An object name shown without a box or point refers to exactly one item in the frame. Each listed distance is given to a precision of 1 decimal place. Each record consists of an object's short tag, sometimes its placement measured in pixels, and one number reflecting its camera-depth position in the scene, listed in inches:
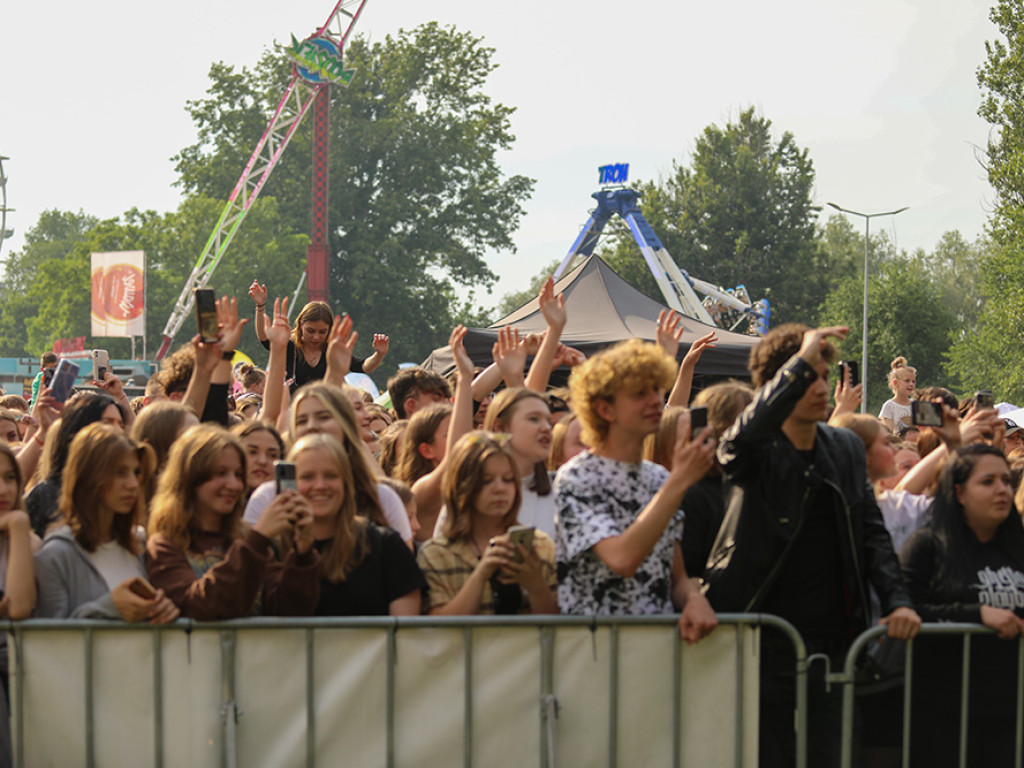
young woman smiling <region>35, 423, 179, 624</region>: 303.6
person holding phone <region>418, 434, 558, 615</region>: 311.4
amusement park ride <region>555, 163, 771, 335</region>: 2285.9
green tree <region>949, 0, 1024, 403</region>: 2492.6
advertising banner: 3929.6
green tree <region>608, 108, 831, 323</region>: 4293.8
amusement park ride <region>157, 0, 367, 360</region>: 3878.0
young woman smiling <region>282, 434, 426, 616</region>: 301.6
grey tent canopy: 936.9
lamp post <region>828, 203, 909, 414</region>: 3004.4
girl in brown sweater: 284.4
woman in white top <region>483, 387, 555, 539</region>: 355.3
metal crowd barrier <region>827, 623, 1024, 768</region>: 301.3
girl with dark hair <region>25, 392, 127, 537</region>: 351.6
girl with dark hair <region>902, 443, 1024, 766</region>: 322.0
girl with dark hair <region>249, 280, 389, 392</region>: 568.4
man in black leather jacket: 300.8
